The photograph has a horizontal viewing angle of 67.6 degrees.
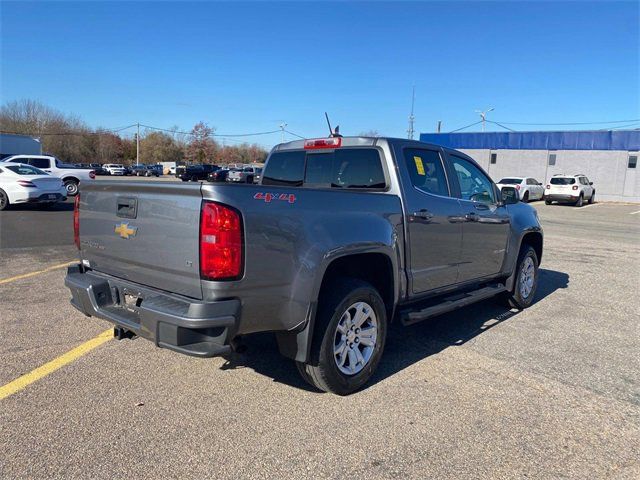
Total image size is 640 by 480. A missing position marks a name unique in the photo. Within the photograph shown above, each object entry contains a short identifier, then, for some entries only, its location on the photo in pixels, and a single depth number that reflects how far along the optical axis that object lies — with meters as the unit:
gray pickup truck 2.83
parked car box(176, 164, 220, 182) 35.79
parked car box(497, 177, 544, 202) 29.24
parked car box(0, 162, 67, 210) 14.98
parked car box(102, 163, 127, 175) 60.09
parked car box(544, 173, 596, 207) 27.58
